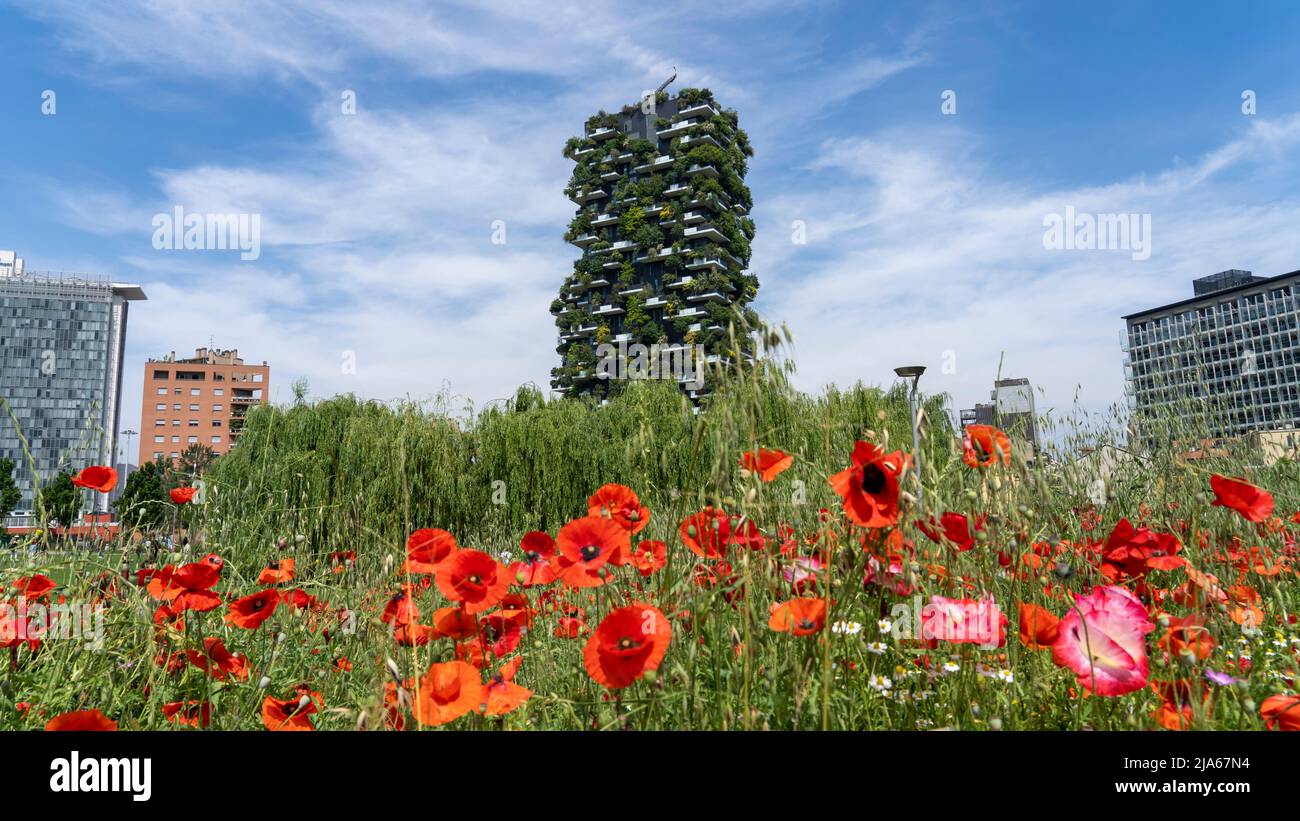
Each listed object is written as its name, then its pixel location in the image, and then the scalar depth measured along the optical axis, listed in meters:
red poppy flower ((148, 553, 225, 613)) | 1.63
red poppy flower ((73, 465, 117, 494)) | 2.13
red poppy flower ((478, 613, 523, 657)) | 1.54
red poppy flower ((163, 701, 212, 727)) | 1.62
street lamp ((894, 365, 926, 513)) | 8.11
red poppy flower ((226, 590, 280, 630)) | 1.65
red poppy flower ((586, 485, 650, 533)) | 1.56
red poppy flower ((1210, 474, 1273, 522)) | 1.51
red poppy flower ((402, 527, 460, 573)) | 1.43
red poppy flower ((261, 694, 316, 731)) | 1.48
